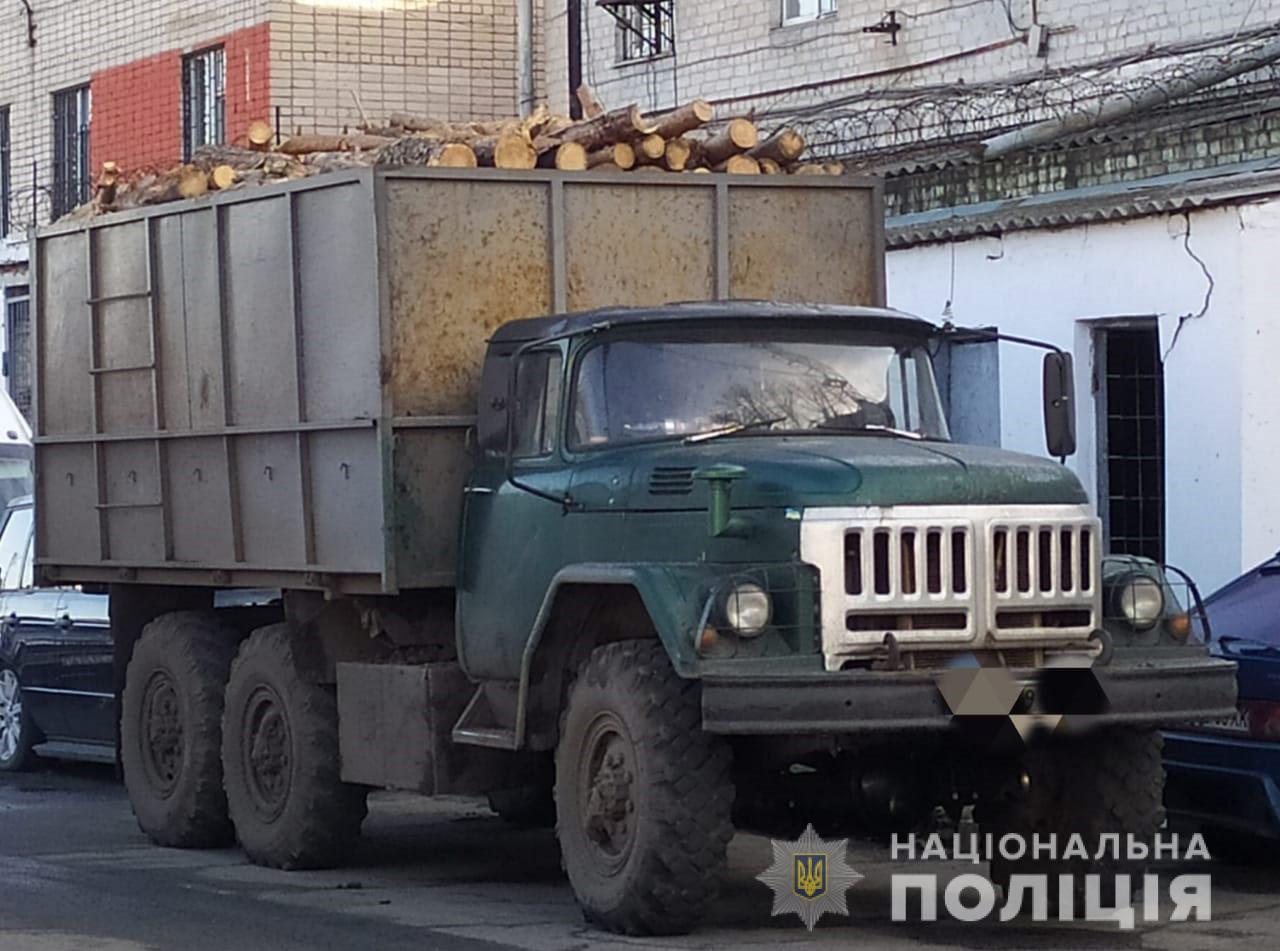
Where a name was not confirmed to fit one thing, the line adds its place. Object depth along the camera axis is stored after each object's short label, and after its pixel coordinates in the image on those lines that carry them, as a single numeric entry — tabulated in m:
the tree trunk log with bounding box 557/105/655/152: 11.89
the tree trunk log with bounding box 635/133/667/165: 12.03
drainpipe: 25.02
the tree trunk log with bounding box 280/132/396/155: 13.43
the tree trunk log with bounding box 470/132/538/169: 11.73
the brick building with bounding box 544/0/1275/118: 18.86
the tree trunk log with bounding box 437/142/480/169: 11.70
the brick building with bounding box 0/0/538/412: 25.77
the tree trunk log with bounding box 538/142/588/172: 11.88
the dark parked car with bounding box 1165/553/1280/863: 10.53
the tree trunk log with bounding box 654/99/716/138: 12.15
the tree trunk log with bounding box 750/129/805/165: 12.44
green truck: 9.30
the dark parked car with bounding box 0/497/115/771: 15.46
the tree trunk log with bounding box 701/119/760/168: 12.34
